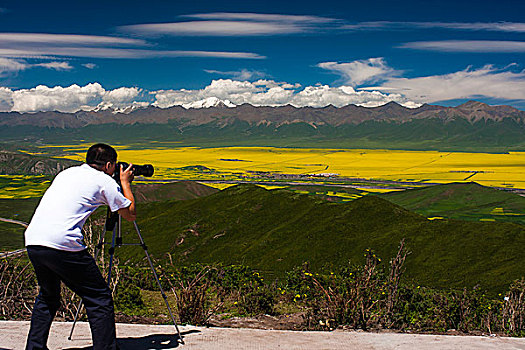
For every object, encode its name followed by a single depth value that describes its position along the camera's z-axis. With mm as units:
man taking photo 5699
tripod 7281
